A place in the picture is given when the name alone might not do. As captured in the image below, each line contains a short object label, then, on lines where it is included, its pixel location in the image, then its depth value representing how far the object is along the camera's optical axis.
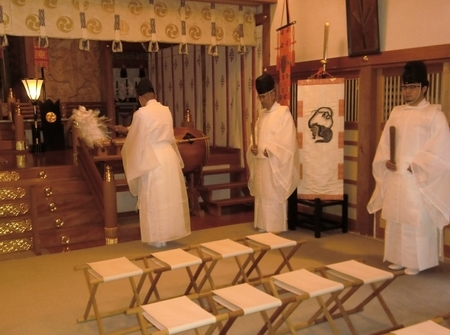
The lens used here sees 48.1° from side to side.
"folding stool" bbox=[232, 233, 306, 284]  3.74
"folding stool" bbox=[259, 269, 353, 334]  2.78
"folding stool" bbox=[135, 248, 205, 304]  3.34
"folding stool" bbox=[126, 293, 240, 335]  2.40
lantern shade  7.88
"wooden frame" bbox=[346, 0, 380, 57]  5.18
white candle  5.48
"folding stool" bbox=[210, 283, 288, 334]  2.59
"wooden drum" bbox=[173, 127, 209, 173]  6.66
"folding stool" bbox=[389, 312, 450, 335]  2.30
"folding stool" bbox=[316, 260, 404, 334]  3.01
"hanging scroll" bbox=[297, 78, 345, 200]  5.51
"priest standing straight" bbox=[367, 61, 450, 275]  4.12
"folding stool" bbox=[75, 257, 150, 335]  3.12
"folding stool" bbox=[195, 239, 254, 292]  3.52
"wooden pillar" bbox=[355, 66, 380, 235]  5.38
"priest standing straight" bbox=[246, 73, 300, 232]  5.55
